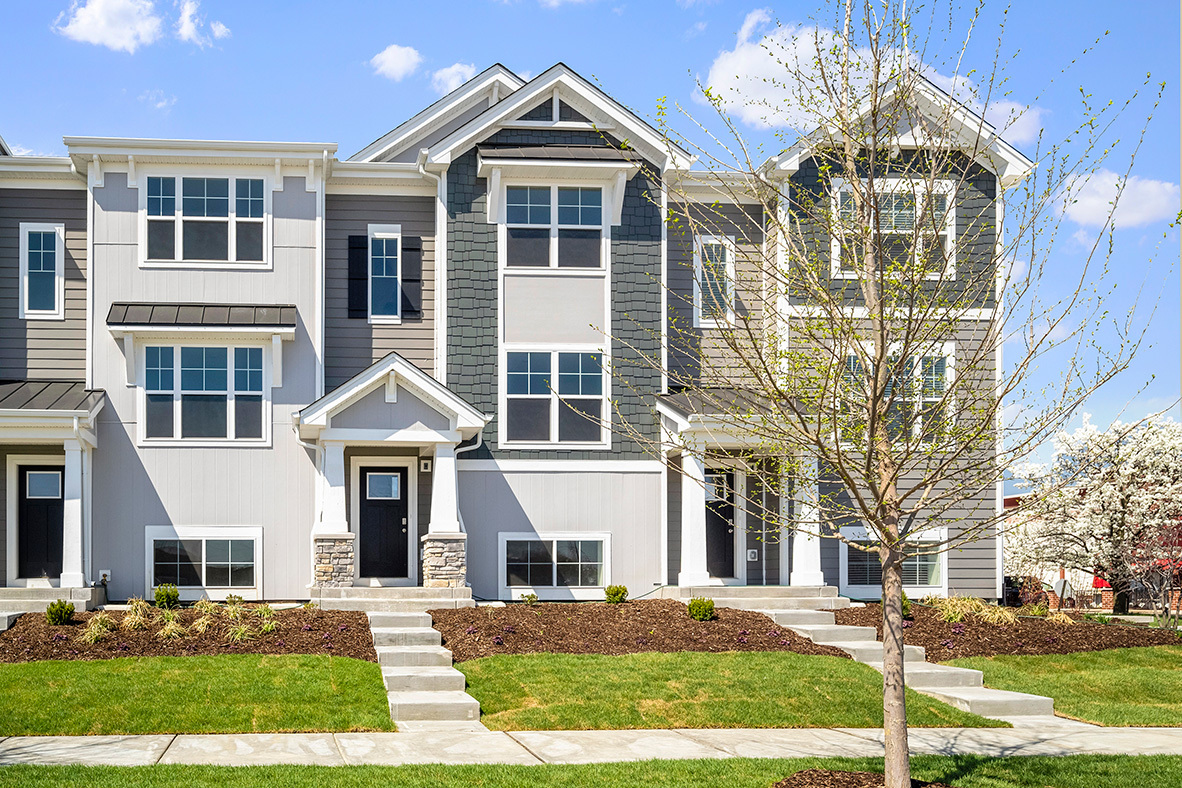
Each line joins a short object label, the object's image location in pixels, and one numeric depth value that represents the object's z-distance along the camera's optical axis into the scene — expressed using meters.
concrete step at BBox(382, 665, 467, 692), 11.62
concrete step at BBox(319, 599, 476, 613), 15.74
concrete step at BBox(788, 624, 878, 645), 15.02
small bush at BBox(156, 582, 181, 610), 15.67
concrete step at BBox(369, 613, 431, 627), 14.64
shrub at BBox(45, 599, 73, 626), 14.16
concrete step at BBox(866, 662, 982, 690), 13.10
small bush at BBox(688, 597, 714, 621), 15.23
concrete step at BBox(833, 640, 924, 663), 14.12
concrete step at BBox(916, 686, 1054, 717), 11.95
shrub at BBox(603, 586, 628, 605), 16.76
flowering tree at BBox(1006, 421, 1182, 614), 19.95
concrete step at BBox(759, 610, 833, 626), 15.88
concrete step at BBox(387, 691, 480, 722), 10.68
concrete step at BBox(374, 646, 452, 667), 12.59
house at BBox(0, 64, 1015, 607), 17.42
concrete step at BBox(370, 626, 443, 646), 13.41
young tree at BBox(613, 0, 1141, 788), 7.81
